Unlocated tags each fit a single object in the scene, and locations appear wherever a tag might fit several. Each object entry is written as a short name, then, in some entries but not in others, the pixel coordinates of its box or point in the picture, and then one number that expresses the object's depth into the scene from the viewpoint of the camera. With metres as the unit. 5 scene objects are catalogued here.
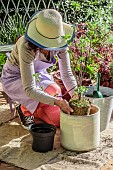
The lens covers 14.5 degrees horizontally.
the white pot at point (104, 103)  3.41
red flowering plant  3.89
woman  3.20
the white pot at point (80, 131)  3.09
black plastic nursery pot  3.10
